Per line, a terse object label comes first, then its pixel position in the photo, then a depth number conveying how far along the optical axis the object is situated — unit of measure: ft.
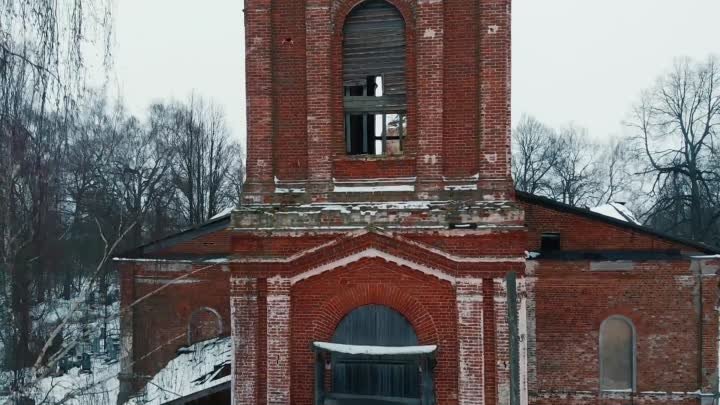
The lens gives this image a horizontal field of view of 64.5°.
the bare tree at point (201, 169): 94.43
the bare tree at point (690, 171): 75.61
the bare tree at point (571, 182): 109.91
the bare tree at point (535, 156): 111.75
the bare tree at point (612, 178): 108.68
